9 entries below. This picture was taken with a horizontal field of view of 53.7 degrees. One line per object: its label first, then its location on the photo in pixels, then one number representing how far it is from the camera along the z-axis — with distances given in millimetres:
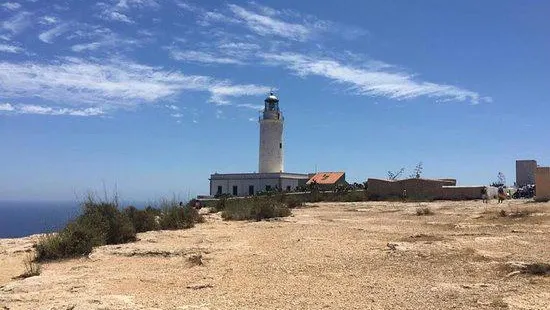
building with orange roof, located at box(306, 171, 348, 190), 52806
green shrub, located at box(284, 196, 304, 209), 34000
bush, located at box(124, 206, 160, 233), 18750
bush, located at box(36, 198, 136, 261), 12891
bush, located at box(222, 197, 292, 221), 23750
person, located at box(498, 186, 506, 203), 31159
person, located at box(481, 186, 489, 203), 32191
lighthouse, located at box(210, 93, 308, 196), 54469
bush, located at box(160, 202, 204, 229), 19797
